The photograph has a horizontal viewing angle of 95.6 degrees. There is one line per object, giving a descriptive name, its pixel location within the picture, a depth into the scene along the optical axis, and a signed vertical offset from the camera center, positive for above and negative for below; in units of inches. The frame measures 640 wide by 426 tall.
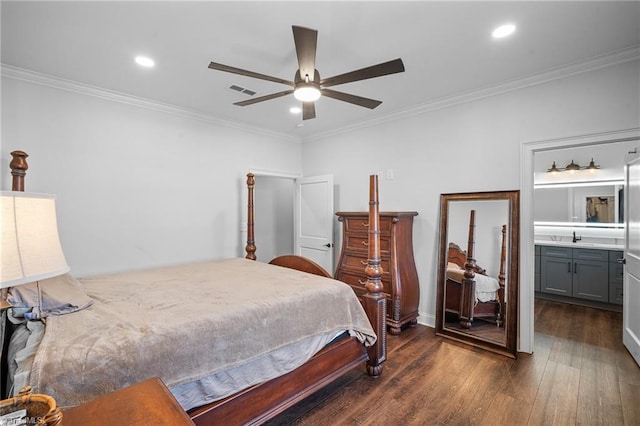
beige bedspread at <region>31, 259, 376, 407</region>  48.4 -24.3
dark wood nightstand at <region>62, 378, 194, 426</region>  32.1 -23.3
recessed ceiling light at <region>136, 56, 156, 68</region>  95.4 +50.4
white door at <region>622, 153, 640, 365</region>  100.0 -17.4
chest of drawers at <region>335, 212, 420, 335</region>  128.1 -22.7
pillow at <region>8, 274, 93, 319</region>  61.7 -20.0
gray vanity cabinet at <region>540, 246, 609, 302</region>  151.4 -32.1
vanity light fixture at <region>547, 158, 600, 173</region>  163.8 +27.3
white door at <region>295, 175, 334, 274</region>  170.9 -4.1
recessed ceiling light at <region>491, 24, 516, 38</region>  78.8 +50.9
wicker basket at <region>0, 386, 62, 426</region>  27.5 -19.2
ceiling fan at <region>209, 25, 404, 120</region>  66.8 +35.8
